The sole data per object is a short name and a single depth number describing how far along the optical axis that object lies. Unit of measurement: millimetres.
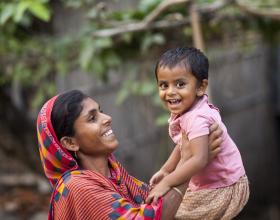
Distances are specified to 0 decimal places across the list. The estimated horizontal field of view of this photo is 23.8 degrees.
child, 2484
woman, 2589
